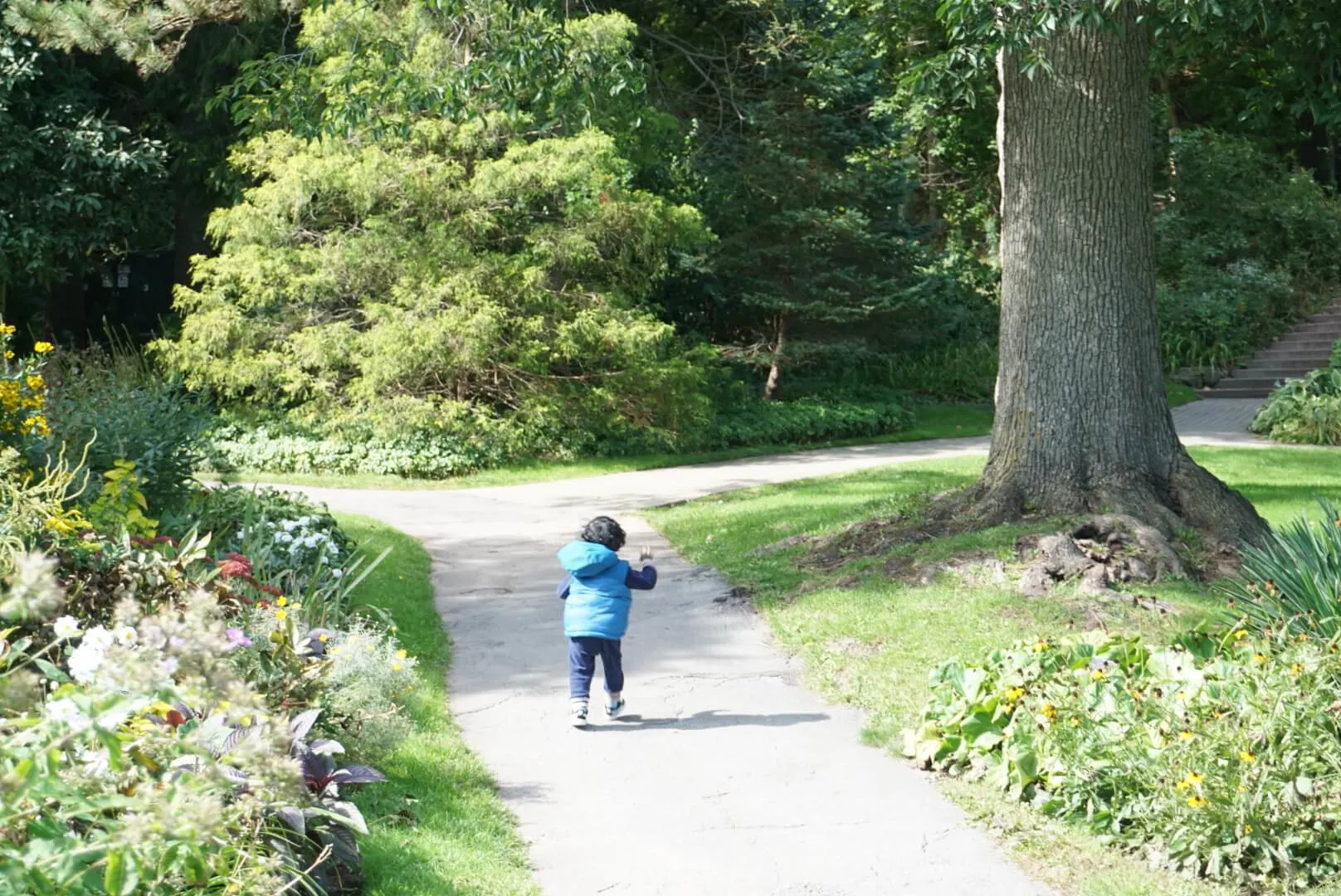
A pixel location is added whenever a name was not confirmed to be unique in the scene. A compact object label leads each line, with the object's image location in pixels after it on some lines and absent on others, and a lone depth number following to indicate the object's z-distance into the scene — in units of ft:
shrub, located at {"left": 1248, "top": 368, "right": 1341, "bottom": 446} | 67.05
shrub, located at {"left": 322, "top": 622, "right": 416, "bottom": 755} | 19.30
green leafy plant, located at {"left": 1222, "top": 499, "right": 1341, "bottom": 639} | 21.83
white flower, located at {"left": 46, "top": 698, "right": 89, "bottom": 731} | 9.52
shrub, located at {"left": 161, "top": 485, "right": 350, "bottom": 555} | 29.07
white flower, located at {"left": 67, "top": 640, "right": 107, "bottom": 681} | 11.51
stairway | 86.54
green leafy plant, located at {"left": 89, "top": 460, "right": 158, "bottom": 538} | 23.91
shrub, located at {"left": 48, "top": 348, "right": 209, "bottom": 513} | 28.73
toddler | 23.39
